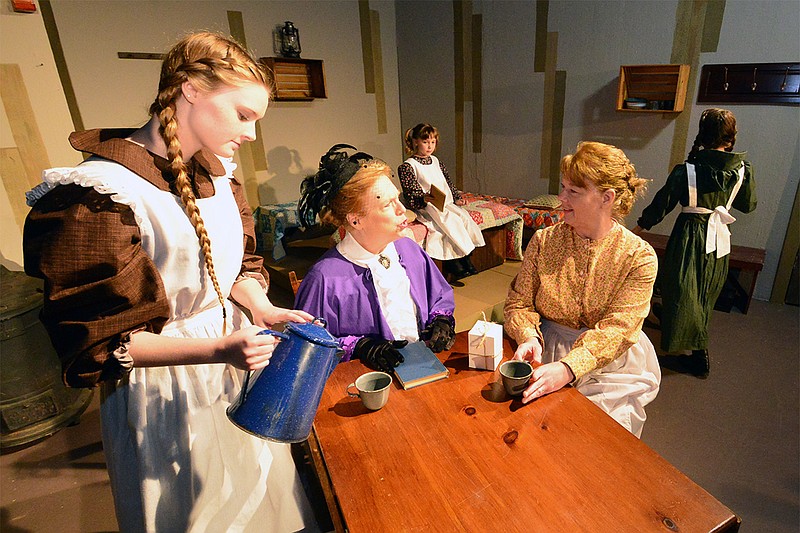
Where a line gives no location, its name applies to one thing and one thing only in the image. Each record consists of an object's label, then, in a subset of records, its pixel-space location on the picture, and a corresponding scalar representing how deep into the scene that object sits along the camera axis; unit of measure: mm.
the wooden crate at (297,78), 4305
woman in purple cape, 1550
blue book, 1316
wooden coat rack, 3109
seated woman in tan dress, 1462
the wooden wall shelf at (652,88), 3461
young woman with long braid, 847
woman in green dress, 2568
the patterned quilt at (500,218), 3635
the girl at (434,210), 3336
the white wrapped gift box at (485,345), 1326
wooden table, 896
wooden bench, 3232
